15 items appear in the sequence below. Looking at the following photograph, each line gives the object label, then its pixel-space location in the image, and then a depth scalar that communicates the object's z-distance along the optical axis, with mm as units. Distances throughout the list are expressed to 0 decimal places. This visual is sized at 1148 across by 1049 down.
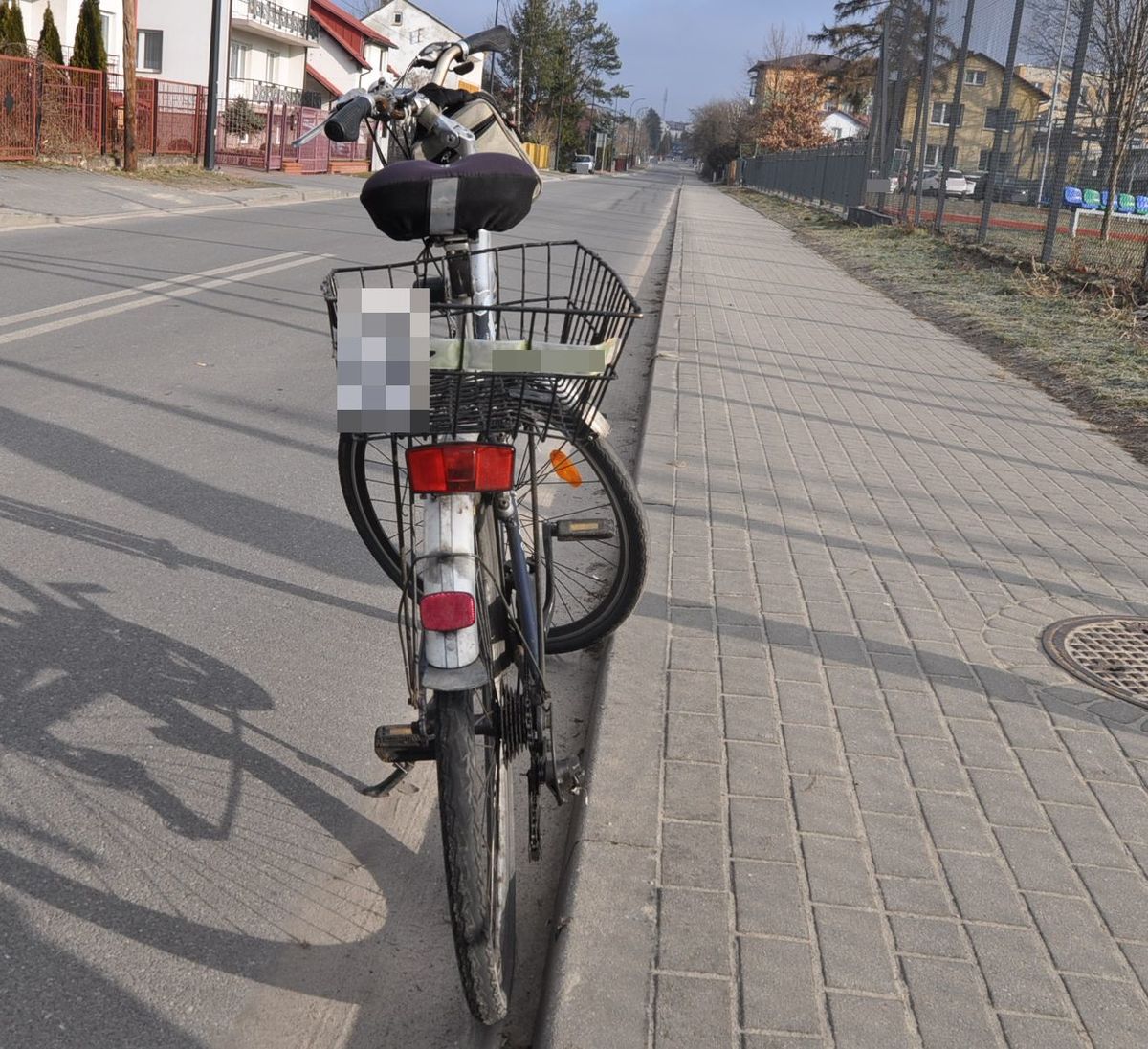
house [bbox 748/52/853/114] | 75812
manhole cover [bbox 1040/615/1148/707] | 4031
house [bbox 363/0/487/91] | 84125
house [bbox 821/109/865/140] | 133000
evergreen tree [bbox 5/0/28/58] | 27508
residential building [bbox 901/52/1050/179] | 17703
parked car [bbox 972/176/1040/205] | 17094
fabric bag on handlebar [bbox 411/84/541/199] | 3059
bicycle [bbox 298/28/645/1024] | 2285
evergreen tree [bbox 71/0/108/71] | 30062
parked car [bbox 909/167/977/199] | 21375
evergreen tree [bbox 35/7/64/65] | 29484
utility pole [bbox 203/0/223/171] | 28719
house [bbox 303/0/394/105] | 57094
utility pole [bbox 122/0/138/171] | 25703
